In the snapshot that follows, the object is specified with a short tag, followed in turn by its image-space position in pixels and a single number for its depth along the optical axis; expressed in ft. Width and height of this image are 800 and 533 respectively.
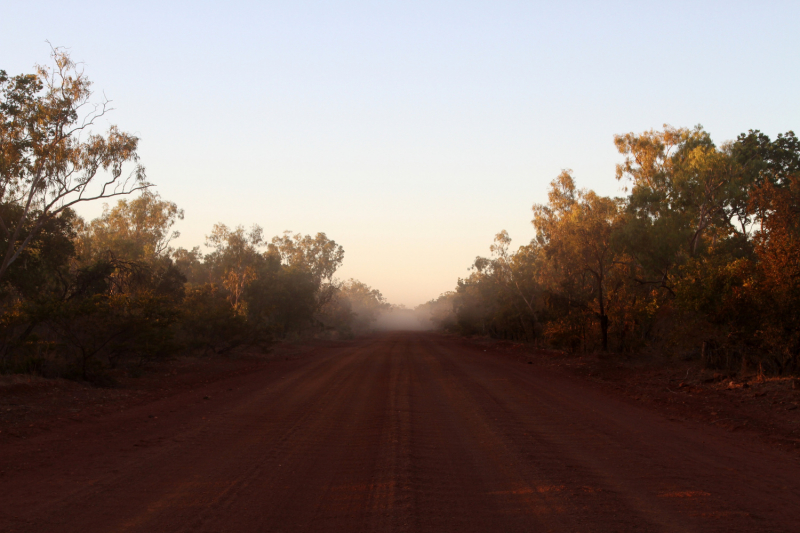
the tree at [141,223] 158.71
